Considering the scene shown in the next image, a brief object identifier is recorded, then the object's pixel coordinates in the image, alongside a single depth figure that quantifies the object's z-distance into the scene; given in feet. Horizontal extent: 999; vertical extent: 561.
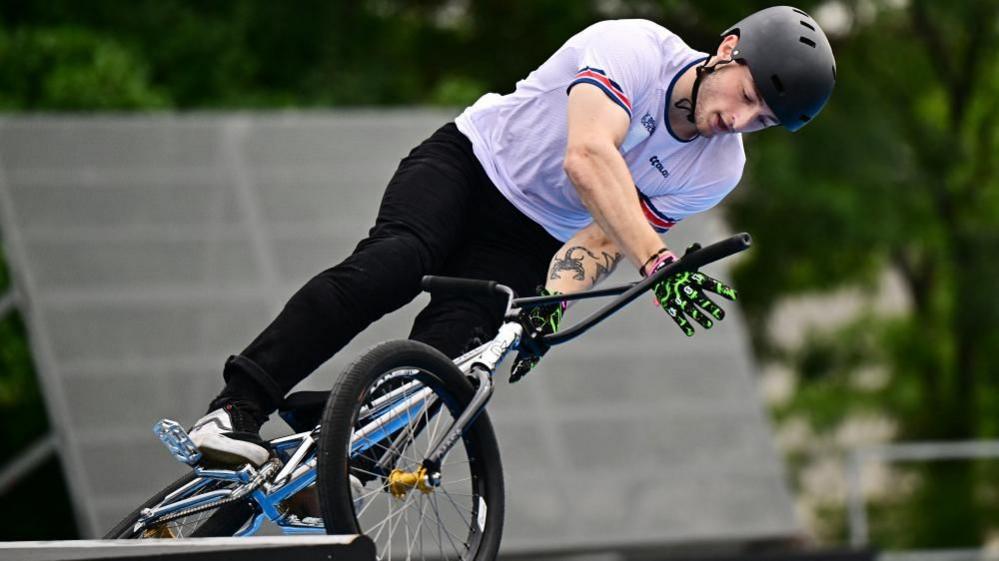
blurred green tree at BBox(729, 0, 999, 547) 109.60
